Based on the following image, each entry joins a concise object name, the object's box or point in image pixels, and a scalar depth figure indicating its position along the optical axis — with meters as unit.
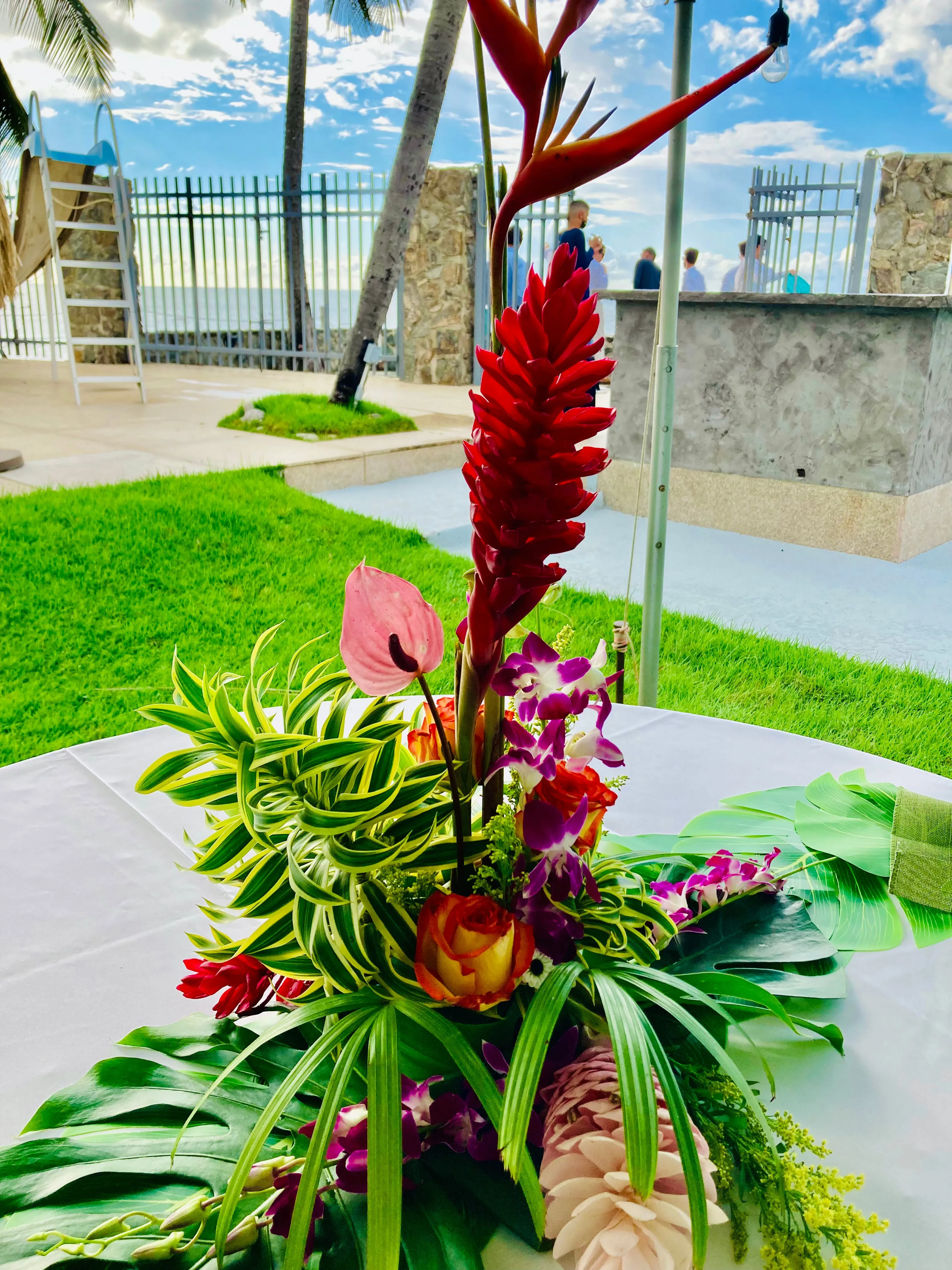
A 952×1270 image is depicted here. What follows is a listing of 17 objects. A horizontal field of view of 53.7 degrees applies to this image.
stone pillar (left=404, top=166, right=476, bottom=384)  10.08
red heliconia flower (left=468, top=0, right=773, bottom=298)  0.37
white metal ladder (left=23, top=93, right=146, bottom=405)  6.53
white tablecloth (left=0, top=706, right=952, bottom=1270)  0.63
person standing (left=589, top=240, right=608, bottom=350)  8.84
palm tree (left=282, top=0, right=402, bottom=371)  11.20
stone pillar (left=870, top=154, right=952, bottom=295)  9.86
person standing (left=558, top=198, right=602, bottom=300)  6.87
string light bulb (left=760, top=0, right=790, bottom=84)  1.36
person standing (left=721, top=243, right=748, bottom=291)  10.03
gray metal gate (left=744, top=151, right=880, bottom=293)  10.07
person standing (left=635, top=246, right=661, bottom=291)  9.62
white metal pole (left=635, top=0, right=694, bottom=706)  1.26
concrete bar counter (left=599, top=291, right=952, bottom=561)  4.36
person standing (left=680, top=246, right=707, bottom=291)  9.44
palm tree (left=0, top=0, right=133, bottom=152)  10.92
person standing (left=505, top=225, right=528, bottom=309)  9.54
